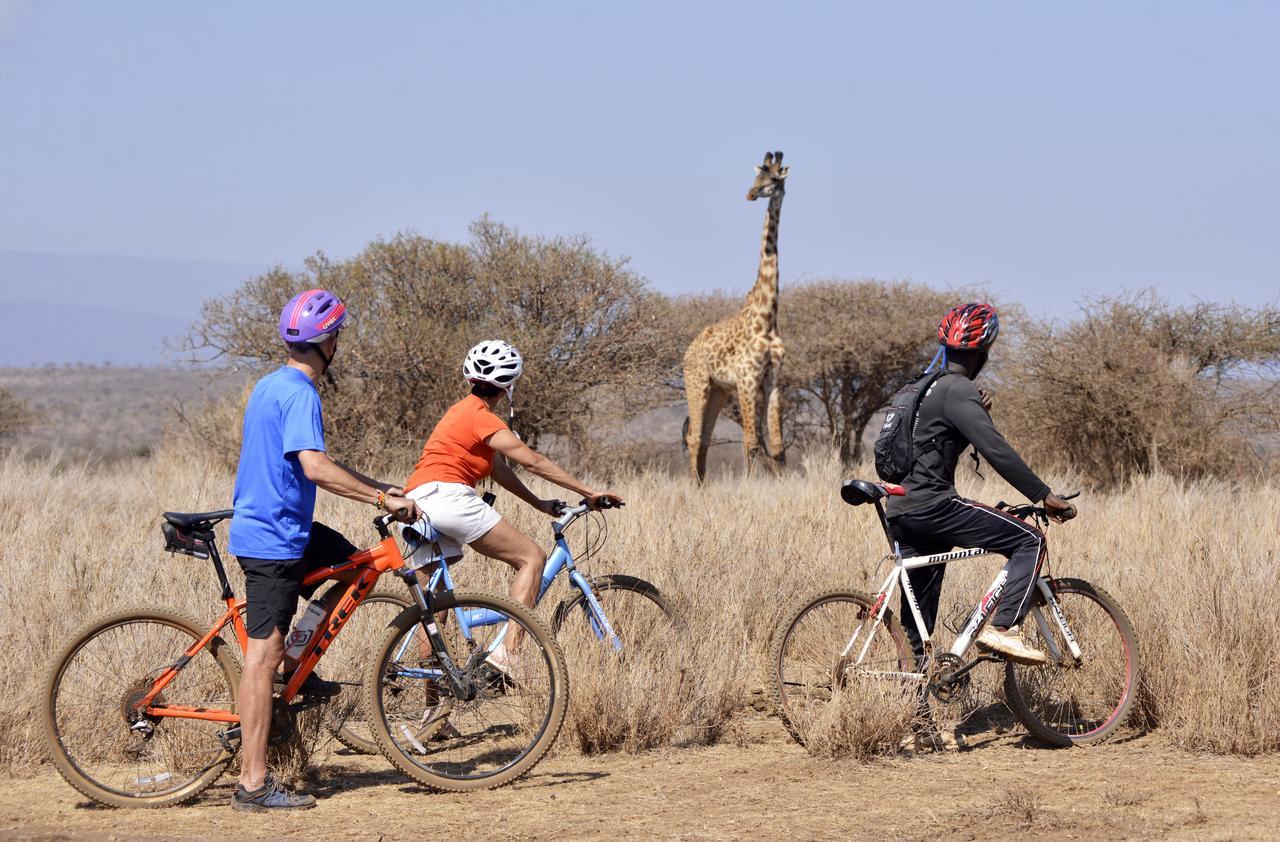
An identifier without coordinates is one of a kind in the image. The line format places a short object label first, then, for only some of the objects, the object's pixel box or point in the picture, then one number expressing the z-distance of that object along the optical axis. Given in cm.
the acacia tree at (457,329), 3347
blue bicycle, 1303
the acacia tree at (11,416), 5062
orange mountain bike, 1159
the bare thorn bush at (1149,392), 3203
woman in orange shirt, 1313
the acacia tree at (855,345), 4284
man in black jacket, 1297
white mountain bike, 1320
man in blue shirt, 1102
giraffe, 3219
